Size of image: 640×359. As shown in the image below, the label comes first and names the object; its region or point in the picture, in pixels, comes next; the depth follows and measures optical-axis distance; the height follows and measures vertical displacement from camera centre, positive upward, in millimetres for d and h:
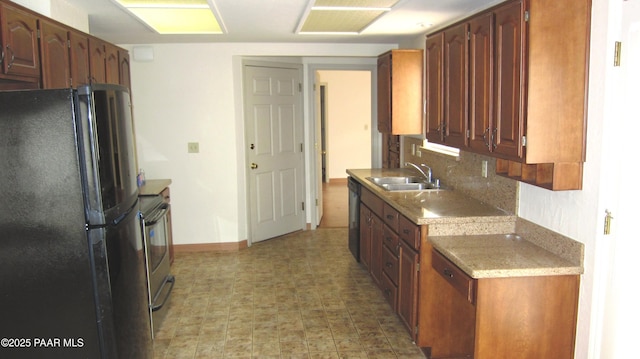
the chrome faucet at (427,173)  4395 -555
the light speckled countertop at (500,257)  2344 -717
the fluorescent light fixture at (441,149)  3973 -337
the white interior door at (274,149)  5668 -419
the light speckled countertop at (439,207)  2979 -618
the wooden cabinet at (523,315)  2379 -953
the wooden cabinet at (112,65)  3838 +384
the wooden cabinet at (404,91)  4512 +154
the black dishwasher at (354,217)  4746 -1000
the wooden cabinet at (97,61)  3486 +380
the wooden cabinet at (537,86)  2256 +88
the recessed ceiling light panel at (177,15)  3406 +724
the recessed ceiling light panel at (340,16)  3402 +691
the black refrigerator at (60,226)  2039 -435
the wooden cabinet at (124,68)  4218 +394
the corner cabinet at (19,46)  2398 +344
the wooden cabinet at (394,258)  3176 -1035
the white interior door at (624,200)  2064 -390
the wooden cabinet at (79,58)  3148 +360
